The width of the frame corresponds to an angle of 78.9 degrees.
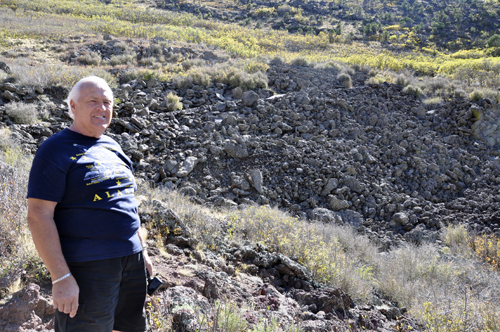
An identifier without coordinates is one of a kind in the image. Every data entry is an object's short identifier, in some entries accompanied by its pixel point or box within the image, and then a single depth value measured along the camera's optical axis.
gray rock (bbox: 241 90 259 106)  9.92
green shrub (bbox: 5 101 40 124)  6.84
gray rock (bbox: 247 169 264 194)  7.43
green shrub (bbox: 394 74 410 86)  12.17
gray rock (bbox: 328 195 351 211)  7.42
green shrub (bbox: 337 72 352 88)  11.82
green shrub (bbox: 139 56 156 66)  12.67
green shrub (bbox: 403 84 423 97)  11.49
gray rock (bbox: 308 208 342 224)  6.97
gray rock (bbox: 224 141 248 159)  8.08
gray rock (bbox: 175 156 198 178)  7.27
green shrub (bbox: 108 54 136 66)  12.37
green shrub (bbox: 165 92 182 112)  9.20
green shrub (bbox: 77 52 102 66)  11.99
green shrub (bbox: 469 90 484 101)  10.84
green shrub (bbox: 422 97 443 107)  10.94
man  1.45
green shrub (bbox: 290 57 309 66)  13.92
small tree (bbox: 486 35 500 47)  24.34
